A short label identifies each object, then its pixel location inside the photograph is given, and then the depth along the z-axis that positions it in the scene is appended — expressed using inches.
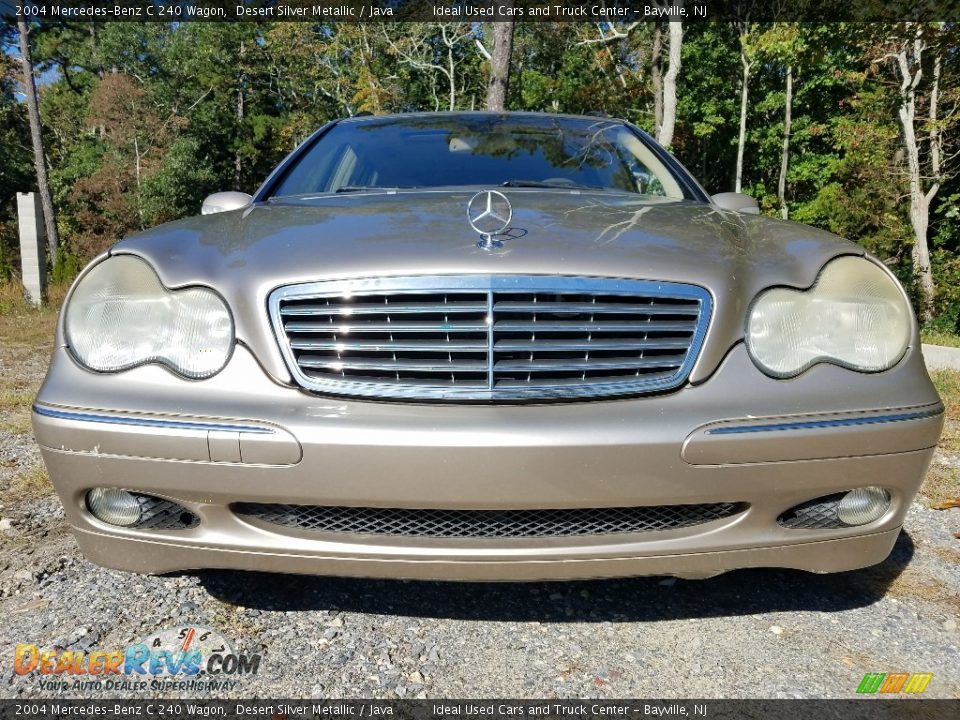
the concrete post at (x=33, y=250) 401.4
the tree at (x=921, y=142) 464.1
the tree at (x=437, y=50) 1045.2
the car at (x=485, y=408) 64.5
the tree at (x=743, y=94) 1033.0
